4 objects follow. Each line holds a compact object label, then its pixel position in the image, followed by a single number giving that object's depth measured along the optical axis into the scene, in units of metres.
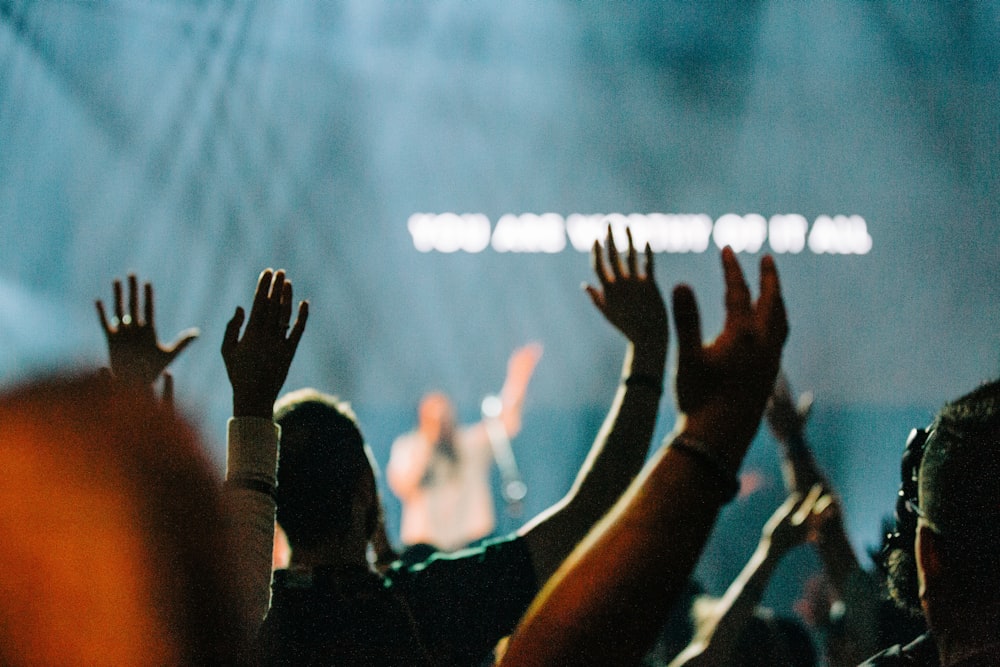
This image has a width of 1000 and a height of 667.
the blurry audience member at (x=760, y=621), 3.96
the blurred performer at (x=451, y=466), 8.17
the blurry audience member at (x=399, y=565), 3.52
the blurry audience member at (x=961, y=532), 3.23
